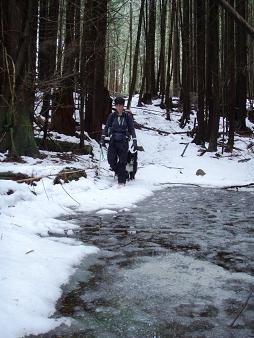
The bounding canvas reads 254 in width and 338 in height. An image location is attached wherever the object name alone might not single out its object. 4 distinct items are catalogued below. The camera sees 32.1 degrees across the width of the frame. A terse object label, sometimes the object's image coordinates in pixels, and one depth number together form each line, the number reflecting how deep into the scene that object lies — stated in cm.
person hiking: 1017
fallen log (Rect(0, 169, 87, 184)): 750
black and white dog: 1066
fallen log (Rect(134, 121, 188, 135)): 2273
